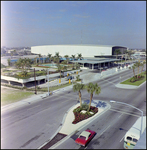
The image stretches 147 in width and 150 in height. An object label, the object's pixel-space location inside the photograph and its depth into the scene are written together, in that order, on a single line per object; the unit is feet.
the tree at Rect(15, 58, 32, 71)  130.64
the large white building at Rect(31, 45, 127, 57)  338.13
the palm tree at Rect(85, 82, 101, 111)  72.02
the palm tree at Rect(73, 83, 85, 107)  76.02
